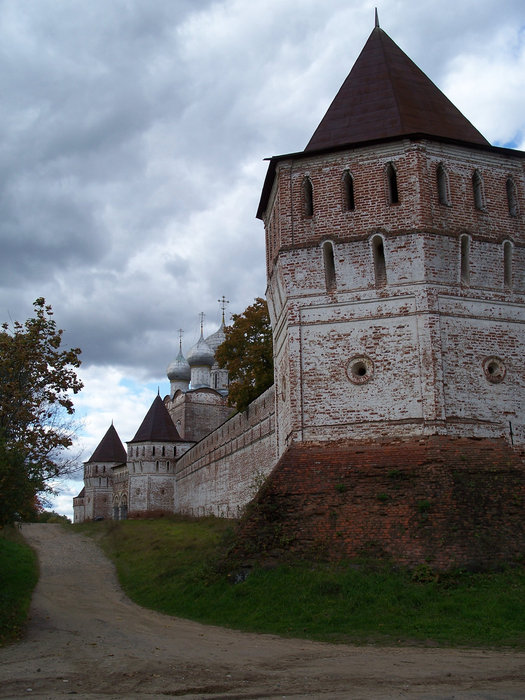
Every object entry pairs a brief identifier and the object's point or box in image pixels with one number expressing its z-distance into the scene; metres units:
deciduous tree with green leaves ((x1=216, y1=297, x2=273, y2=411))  27.86
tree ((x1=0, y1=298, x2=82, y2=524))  15.16
